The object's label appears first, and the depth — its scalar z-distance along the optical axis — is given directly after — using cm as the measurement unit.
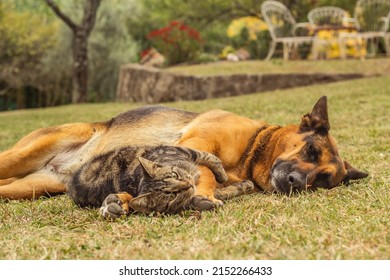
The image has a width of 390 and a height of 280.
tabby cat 387
